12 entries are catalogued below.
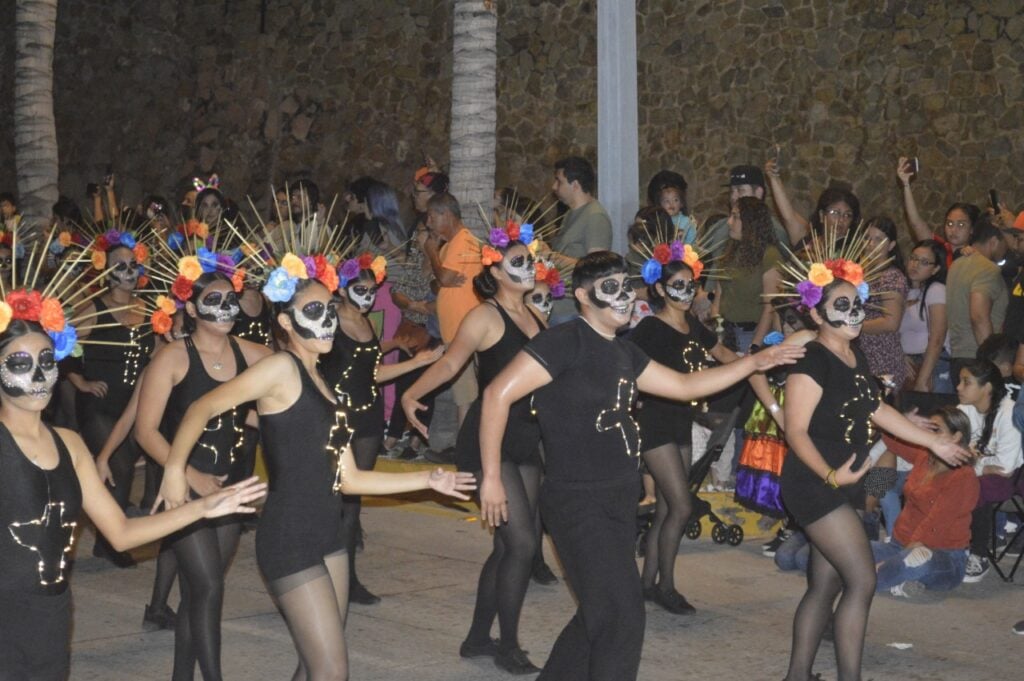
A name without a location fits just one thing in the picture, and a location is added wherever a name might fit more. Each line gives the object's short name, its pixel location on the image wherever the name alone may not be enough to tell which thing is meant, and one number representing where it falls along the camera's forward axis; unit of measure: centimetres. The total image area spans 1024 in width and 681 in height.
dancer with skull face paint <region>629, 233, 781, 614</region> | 841
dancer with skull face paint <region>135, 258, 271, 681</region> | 652
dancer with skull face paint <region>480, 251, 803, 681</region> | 592
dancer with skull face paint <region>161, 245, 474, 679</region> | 555
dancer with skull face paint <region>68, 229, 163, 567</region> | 952
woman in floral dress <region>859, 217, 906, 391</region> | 1030
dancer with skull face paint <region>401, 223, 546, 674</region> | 733
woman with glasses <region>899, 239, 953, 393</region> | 1077
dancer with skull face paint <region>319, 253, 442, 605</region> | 874
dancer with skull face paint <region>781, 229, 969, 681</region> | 654
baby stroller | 1012
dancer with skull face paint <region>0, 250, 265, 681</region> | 475
